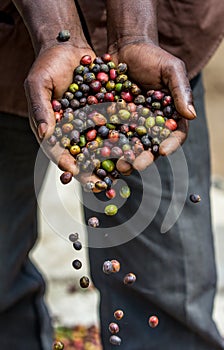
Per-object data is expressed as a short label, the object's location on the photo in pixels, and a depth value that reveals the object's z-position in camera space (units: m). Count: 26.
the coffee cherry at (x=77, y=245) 1.39
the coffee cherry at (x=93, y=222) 1.40
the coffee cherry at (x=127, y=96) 1.38
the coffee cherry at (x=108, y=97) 1.38
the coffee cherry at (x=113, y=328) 1.45
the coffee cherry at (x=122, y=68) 1.38
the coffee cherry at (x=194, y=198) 1.45
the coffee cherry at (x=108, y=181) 1.34
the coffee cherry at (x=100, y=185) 1.34
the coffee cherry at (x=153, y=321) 1.49
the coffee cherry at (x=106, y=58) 1.39
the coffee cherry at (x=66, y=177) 1.33
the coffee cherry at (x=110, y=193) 1.36
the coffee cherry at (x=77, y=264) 1.39
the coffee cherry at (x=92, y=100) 1.38
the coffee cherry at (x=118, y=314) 1.43
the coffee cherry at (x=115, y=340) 1.46
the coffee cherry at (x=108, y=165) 1.35
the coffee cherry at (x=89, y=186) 1.34
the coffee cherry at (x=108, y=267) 1.40
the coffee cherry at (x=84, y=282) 1.37
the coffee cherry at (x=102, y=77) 1.38
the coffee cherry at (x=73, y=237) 1.40
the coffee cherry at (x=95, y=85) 1.38
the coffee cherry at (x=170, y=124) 1.36
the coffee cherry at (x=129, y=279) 1.44
